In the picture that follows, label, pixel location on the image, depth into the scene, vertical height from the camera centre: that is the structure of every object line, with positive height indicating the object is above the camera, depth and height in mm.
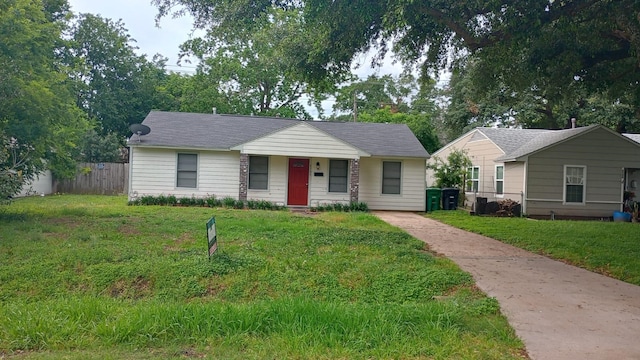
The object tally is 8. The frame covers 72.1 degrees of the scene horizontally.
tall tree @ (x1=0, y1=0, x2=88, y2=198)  10148 +1806
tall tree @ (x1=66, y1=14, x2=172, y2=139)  31797 +7240
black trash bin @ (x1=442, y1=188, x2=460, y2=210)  18875 -466
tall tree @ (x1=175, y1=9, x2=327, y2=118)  29297 +6769
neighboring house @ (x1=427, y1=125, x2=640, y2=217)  17156 +740
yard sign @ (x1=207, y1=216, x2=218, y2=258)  6207 -828
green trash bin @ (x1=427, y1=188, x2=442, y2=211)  18438 -491
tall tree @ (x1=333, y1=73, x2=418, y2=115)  39625 +8730
